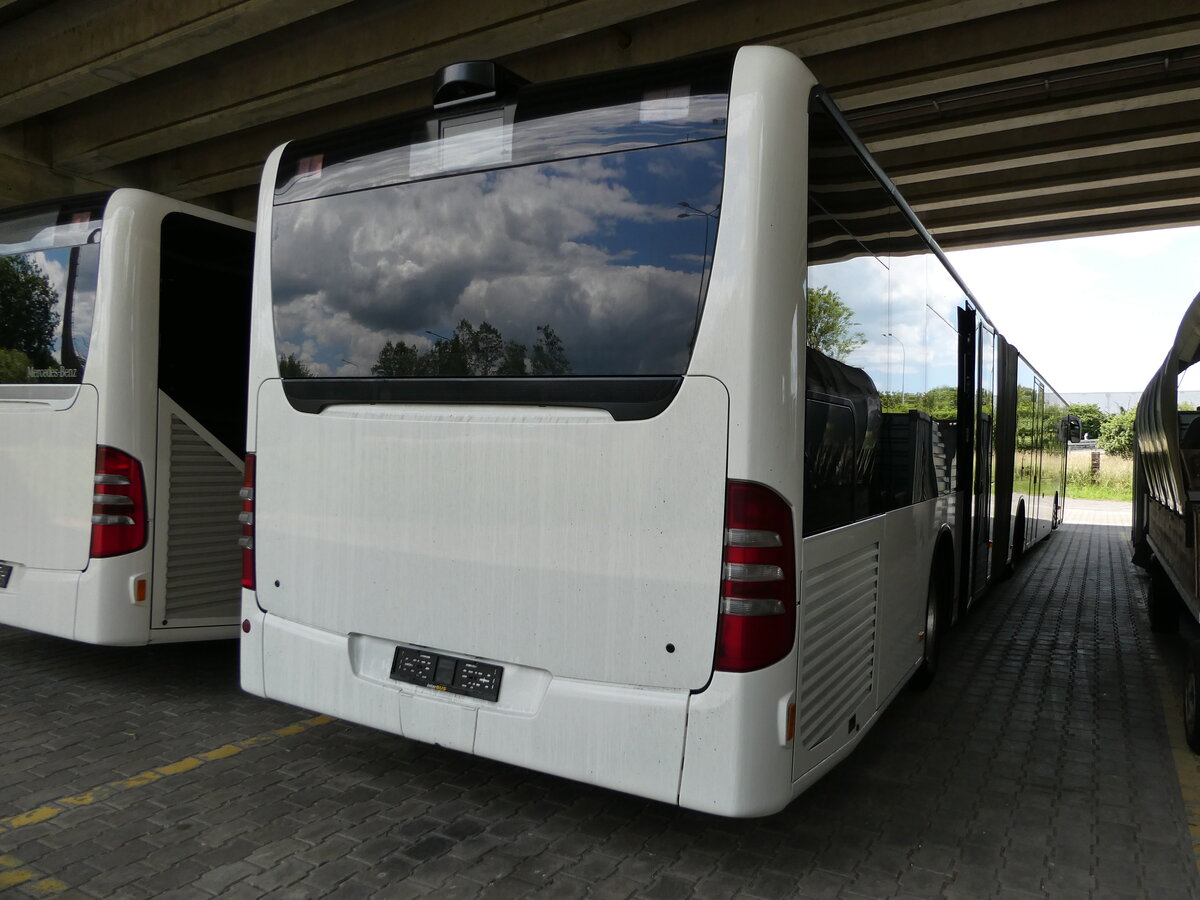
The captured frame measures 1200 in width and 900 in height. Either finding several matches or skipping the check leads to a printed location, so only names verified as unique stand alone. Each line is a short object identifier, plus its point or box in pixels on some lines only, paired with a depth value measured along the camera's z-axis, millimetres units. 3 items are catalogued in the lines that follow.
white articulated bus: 3145
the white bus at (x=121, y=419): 5297
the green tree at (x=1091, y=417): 49772
